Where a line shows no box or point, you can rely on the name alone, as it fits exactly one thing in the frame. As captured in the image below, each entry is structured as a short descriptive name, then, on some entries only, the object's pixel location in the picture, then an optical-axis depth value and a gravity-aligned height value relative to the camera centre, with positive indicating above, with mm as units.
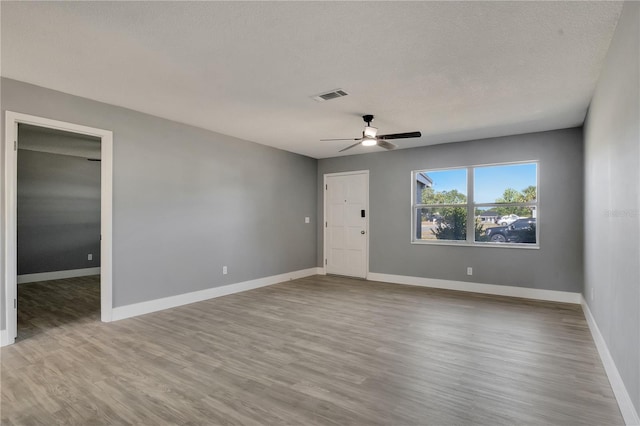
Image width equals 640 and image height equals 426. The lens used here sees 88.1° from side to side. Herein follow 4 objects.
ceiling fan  4235 +1026
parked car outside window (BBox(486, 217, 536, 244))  5312 -301
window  5359 +163
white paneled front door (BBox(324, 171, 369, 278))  6949 -205
